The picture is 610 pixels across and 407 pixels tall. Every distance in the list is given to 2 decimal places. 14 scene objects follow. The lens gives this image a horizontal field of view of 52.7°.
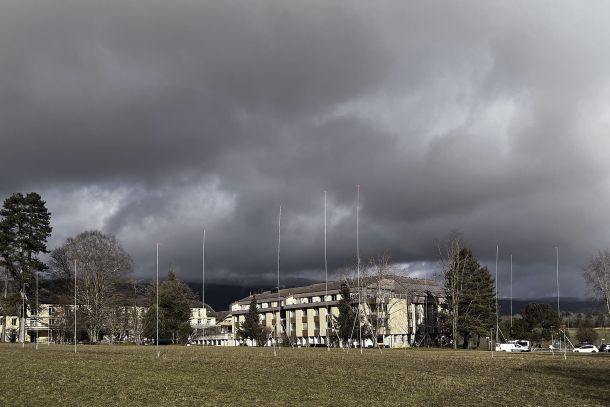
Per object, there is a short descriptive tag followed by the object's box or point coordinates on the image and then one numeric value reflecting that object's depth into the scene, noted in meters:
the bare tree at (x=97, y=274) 98.50
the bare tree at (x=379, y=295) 103.50
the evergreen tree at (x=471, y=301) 103.00
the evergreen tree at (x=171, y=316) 109.06
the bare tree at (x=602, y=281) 99.75
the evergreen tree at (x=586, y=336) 131.93
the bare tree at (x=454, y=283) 101.44
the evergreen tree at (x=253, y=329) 126.60
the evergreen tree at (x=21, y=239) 91.75
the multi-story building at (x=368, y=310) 111.56
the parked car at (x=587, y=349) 91.06
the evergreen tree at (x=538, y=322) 132.62
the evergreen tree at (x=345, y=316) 112.00
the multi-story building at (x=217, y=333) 168.06
